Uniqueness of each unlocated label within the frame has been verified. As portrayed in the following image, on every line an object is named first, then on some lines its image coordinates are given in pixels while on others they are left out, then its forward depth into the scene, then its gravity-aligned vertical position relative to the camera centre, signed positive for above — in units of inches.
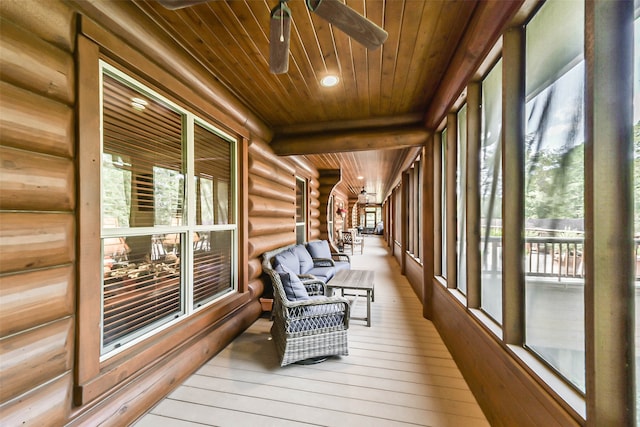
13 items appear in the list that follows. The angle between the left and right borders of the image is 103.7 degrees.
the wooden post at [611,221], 35.3 -1.1
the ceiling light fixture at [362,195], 409.5 +31.9
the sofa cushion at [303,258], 169.3 -31.5
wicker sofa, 142.3 -31.4
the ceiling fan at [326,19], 47.0 +38.3
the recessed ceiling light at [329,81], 97.2 +52.7
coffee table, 127.8 -37.4
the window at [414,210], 195.8 +2.8
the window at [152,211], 65.8 +0.7
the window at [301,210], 221.8 +3.0
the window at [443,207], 122.9 +3.2
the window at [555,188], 45.1 +5.1
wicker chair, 91.9 -43.3
